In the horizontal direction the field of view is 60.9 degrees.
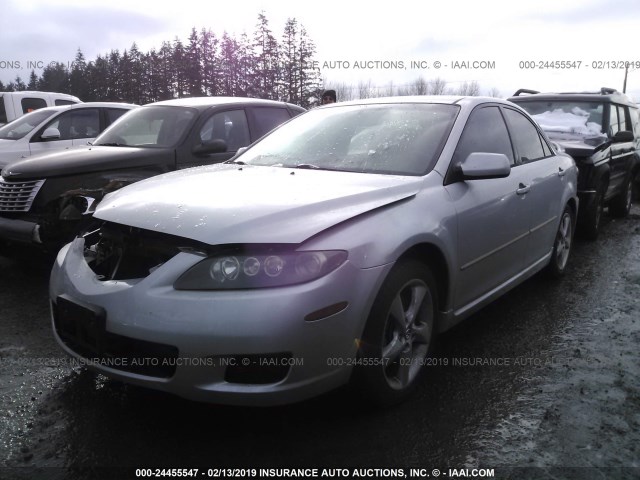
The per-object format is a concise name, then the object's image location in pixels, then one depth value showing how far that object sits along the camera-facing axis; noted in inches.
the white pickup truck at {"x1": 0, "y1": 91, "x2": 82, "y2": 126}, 488.1
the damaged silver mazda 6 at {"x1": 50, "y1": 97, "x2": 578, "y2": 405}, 85.8
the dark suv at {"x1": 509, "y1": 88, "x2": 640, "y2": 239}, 255.3
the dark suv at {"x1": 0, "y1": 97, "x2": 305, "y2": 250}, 183.0
